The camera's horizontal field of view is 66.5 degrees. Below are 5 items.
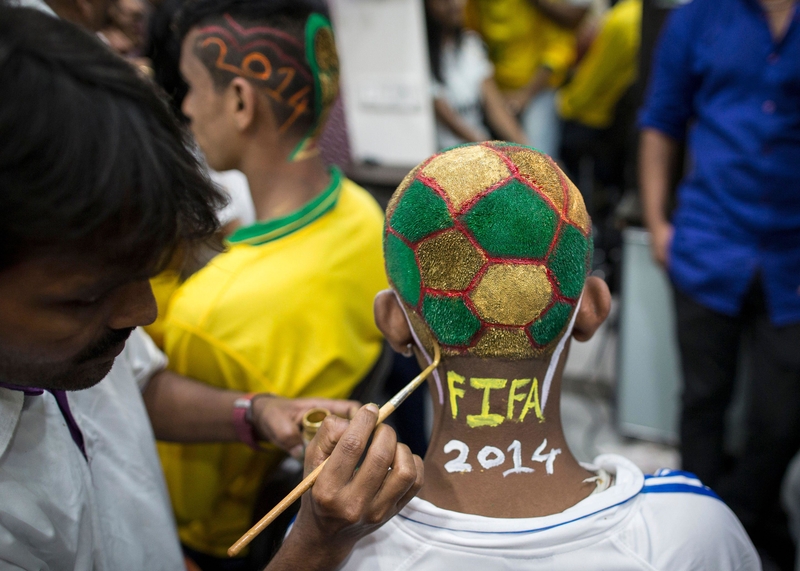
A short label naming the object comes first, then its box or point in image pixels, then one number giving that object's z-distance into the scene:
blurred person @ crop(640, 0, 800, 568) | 1.67
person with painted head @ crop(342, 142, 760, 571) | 0.78
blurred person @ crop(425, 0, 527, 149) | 3.08
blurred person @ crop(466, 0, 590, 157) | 3.47
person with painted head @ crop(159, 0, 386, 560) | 1.24
